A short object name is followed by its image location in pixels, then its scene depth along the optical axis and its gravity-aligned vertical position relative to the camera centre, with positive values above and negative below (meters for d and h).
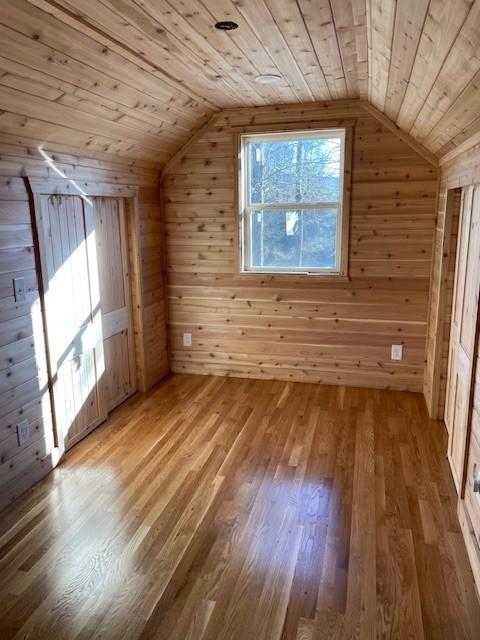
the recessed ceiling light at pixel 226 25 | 2.21 +0.90
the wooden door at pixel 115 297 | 3.89 -0.62
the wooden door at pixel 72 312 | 3.13 -0.62
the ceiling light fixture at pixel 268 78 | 3.14 +0.94
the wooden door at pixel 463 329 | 2.57 -0.65
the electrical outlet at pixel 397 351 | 4.31 -1.16
